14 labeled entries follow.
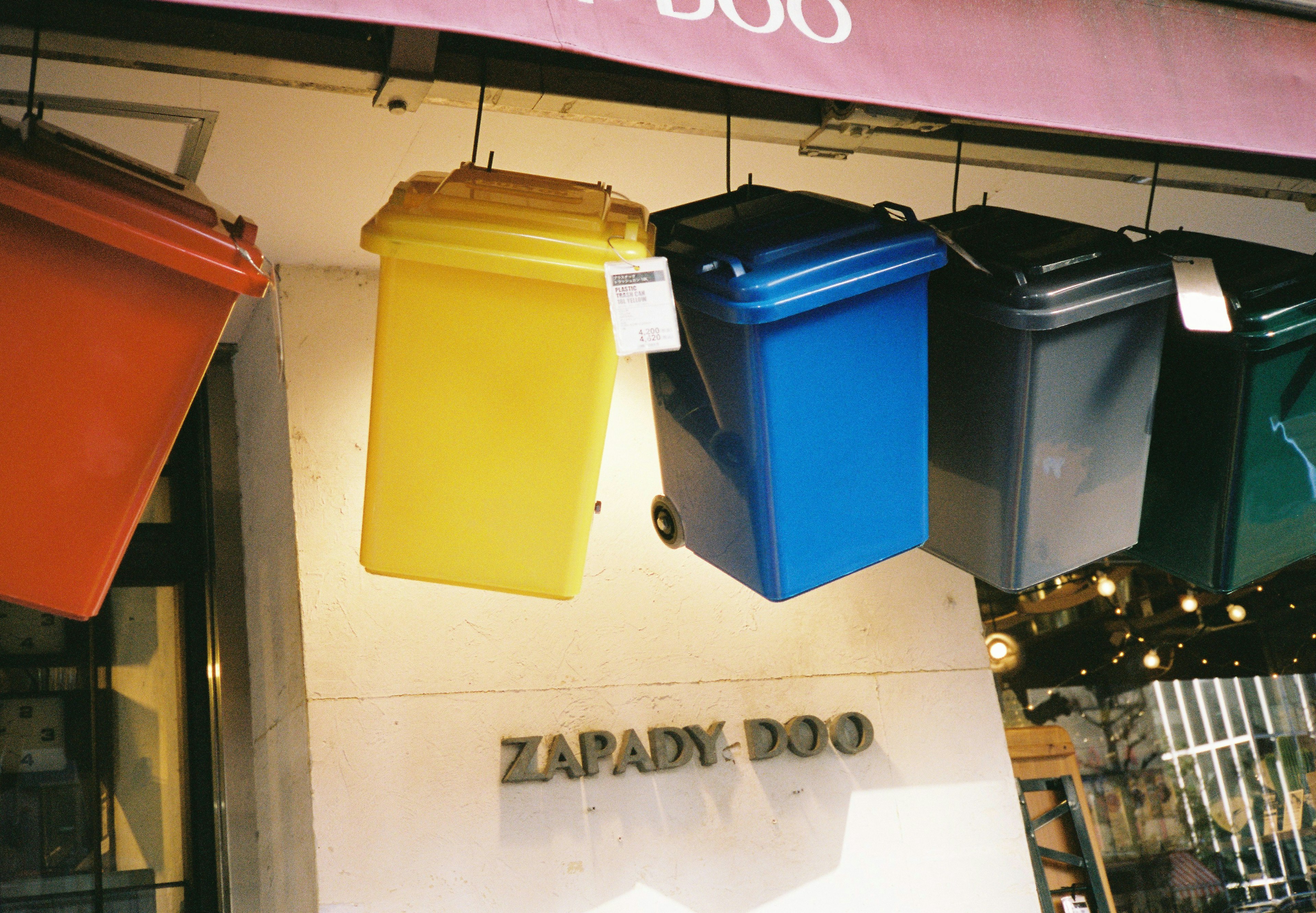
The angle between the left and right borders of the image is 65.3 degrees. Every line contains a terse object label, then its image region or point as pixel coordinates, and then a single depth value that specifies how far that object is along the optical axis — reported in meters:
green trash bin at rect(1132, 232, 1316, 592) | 1.98
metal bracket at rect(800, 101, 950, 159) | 1.79
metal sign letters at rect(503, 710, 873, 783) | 2.46
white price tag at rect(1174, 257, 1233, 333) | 1.82
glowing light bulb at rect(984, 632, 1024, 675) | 4.99
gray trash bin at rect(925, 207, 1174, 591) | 1.81
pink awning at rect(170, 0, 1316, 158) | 1.28
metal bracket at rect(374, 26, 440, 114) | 1.54
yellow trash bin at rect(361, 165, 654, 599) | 1.51
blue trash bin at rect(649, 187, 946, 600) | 1.63
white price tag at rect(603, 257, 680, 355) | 1.46
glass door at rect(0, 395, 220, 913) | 3.00
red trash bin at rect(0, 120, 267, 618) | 1.30
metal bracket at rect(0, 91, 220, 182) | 1.84
